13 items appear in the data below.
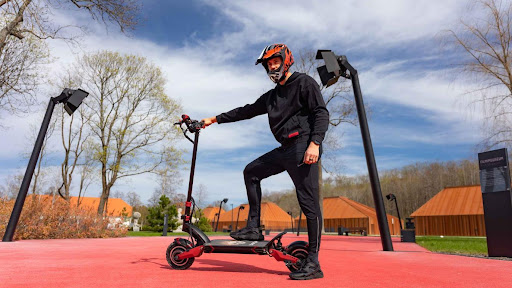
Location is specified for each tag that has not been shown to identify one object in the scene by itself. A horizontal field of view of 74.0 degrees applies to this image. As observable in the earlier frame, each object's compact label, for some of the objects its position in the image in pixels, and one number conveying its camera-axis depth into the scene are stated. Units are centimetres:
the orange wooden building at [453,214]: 2983
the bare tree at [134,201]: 6339
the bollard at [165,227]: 1800
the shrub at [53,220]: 1011
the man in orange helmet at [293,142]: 320
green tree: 2812
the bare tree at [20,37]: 1073
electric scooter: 319
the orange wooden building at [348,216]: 3836
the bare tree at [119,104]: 2261
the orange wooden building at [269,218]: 4792
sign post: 572
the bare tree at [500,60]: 1429
